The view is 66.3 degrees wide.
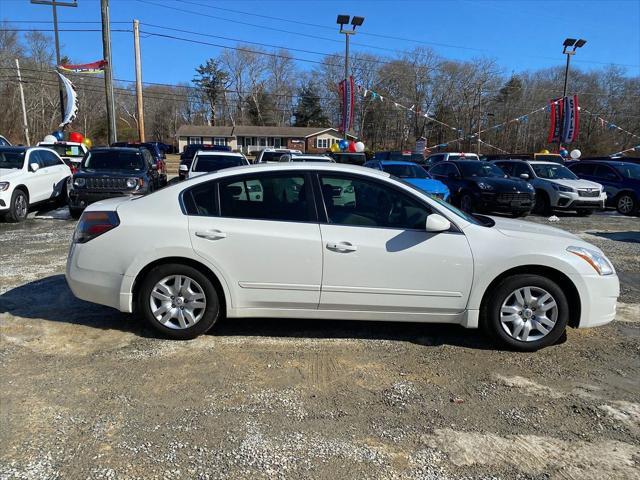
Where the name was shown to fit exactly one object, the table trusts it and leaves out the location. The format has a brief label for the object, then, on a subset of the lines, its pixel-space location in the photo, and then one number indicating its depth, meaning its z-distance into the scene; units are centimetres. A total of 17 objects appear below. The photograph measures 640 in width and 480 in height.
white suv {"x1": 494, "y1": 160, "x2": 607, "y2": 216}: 1380
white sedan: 415
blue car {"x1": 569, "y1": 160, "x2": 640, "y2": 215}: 1482
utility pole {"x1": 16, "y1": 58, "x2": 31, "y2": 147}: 4381
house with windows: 7219
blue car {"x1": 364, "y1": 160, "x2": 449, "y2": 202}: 1189
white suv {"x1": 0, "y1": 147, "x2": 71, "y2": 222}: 1047
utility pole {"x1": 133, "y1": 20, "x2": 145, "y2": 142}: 2589
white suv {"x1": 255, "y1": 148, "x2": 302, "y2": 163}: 1948
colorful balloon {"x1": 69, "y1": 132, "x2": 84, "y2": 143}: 2733
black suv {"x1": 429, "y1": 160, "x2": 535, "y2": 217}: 1295
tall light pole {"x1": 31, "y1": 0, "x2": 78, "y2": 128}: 2023
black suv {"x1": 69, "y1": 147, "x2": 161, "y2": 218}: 1074
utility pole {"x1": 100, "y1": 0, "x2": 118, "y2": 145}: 2038
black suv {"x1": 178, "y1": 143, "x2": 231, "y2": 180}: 2189
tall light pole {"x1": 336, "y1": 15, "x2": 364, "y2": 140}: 2844
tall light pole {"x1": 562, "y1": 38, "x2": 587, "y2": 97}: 3195
